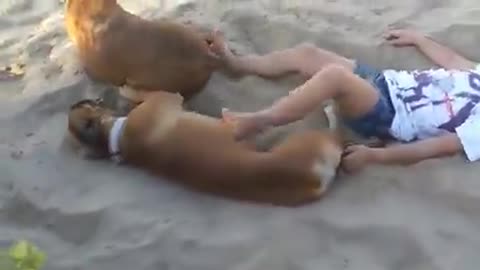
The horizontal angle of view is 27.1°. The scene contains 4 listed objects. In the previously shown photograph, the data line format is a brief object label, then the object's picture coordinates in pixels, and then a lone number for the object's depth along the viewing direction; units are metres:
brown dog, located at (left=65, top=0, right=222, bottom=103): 2.45
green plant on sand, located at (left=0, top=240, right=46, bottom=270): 1.33
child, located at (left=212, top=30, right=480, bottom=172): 2.34
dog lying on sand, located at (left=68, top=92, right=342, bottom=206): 2.18
